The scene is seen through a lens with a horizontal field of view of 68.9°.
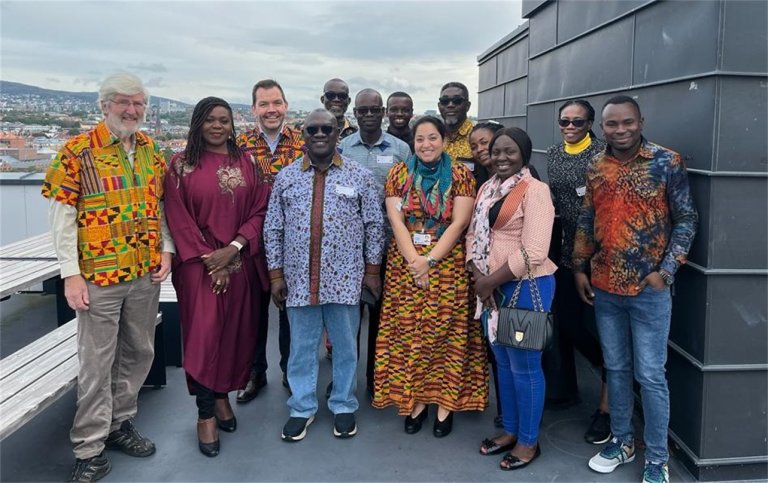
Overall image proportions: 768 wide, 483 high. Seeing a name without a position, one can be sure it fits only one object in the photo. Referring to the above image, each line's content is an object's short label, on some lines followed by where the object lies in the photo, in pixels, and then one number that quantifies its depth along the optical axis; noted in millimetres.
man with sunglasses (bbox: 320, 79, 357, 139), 4695
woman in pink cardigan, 2748
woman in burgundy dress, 3039
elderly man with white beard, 2664
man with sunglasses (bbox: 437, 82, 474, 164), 4012
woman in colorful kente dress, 3133
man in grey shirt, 3707
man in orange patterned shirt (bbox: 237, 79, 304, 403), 3590
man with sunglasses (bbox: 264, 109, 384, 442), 3121
